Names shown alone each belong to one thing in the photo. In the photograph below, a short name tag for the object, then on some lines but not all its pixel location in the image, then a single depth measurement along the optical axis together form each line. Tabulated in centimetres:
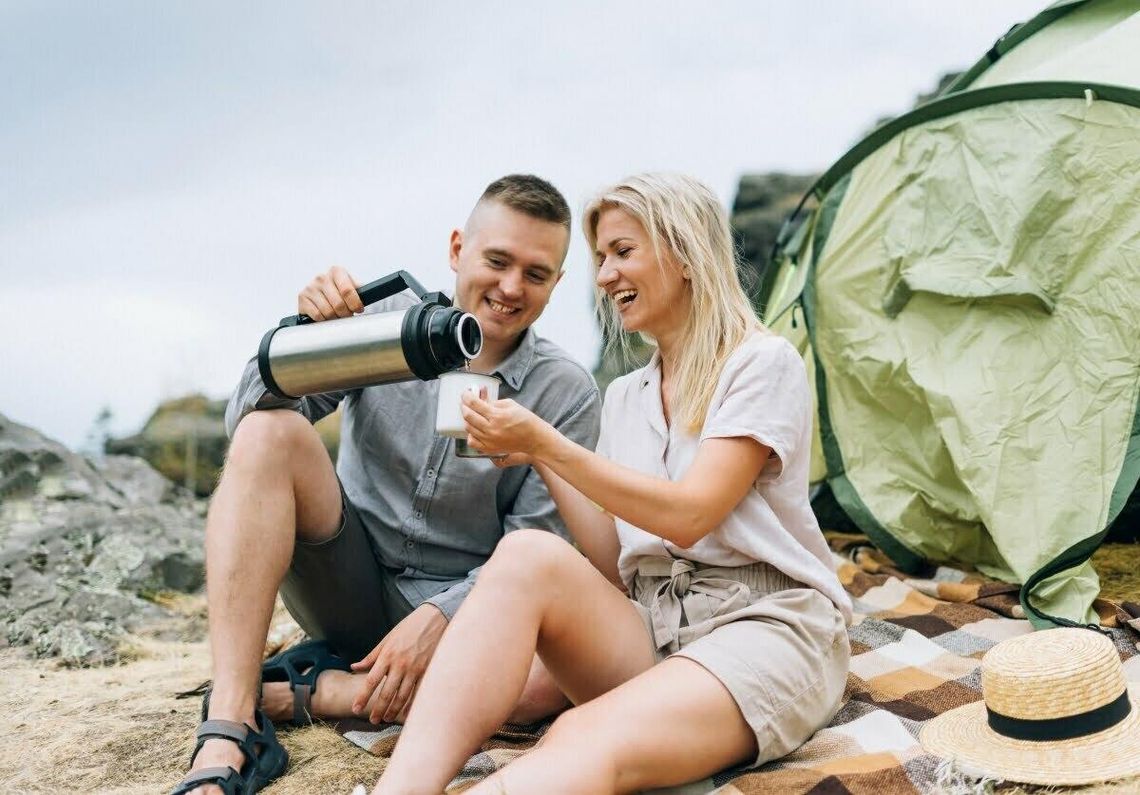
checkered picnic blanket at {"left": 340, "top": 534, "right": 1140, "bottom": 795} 181
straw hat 169
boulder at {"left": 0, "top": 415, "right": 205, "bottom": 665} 351
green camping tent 289
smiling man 214
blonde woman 165
